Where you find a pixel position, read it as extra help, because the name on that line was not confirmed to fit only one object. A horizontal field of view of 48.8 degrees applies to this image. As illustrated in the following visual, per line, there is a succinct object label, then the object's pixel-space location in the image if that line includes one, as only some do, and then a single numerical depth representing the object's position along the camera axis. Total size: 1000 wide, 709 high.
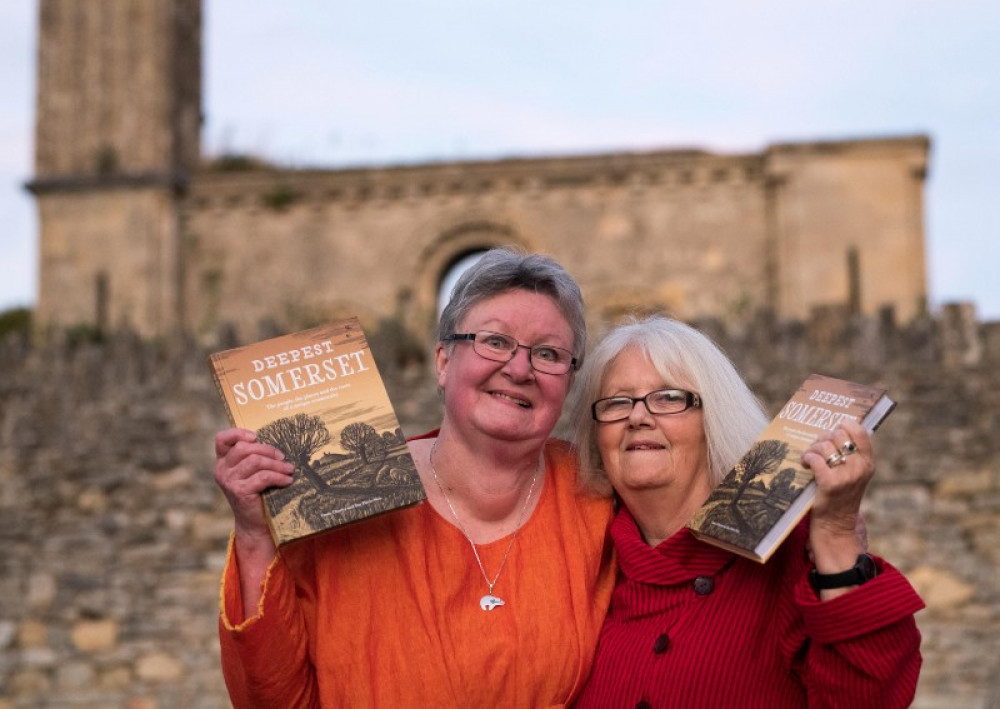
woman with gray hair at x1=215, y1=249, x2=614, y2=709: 2.75
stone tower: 16.78
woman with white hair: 2.46
